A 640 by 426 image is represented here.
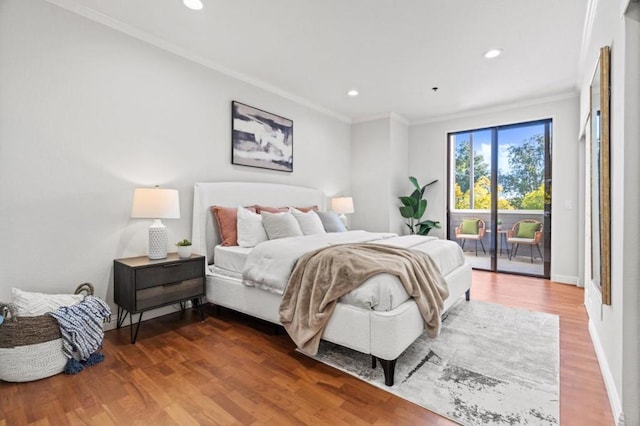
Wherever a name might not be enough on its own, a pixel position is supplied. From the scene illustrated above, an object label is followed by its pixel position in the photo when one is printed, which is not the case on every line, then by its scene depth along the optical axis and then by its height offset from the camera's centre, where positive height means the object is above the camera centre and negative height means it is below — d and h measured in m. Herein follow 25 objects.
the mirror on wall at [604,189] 1.80 +0.17
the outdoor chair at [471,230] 5.27 -0.26
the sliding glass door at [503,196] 4.72 +0.31
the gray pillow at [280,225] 3.23 -0.12
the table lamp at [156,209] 2.62 +0.03
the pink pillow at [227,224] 3.21 -0.11
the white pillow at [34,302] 2.03 -0.61
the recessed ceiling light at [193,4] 2.44 +1.66
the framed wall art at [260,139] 3.74 +0.97
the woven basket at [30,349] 1.88 -0.85
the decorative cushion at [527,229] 4.79 -0.21
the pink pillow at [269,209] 3.64 +0.05
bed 1.89 -0.63
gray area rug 1.66 -1.02
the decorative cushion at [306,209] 4.22 +0.07
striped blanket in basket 2.02 -0.80
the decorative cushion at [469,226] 5.33 -0.19
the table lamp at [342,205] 5.04 +0.15
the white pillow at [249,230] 3.15 -0.17
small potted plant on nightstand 2.82 -0.32
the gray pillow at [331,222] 4.02 -0.10
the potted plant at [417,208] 5.45 +0.12
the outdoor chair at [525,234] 4.76 -0.30
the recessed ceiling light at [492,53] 3.21 +1.70
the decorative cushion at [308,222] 3.59 -0.10
